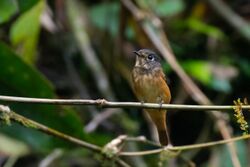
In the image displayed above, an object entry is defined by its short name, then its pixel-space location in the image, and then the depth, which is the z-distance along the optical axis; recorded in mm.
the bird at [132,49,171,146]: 6270
